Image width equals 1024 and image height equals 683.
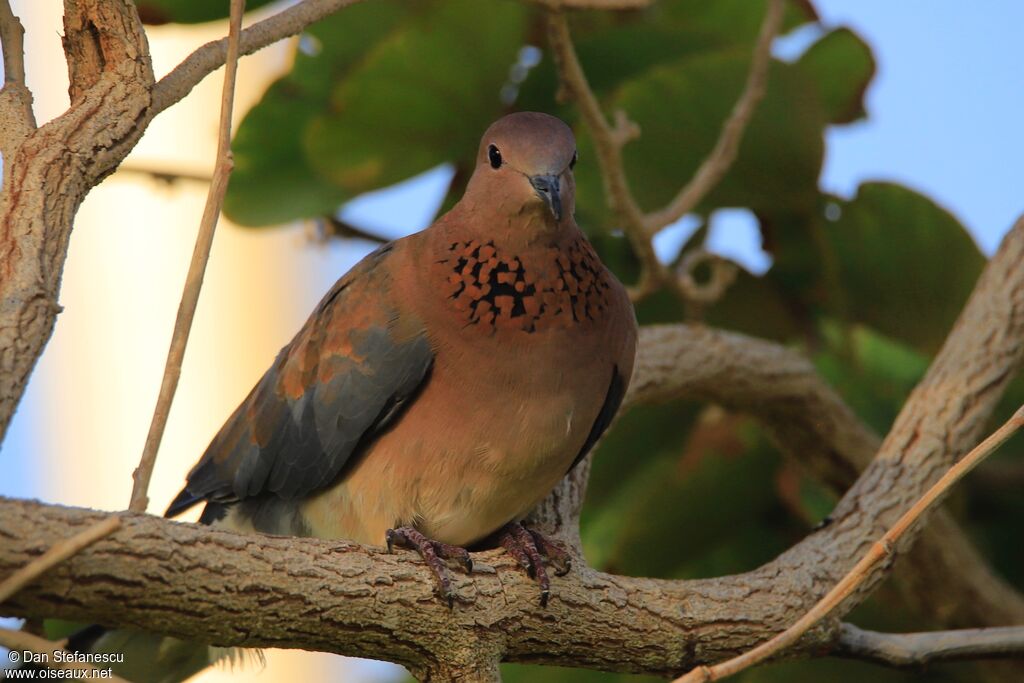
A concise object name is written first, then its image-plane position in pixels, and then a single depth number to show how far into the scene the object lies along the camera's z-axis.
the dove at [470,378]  5.52
